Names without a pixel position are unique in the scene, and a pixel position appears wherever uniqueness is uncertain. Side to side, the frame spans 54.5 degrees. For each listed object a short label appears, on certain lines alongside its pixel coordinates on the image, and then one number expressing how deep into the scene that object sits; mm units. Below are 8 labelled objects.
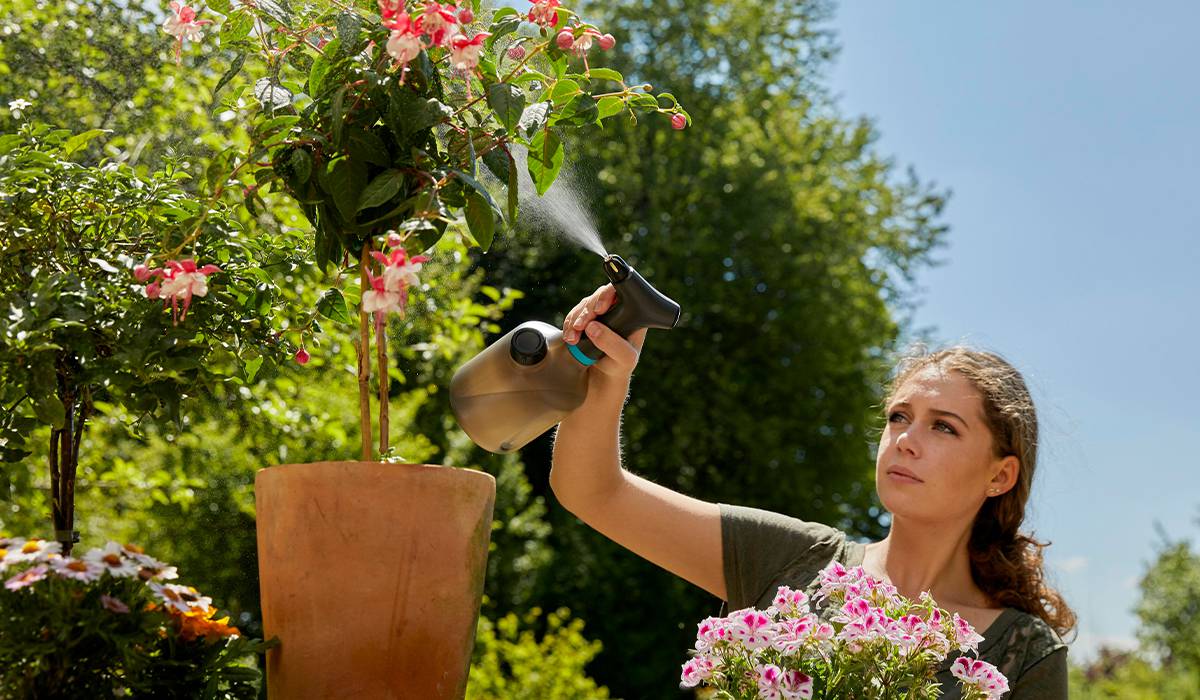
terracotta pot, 1473
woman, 2176
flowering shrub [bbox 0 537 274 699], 1252
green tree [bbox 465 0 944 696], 11641
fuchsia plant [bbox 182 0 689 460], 1452
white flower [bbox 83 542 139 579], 1283
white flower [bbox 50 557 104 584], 1252
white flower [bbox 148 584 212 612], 1335
